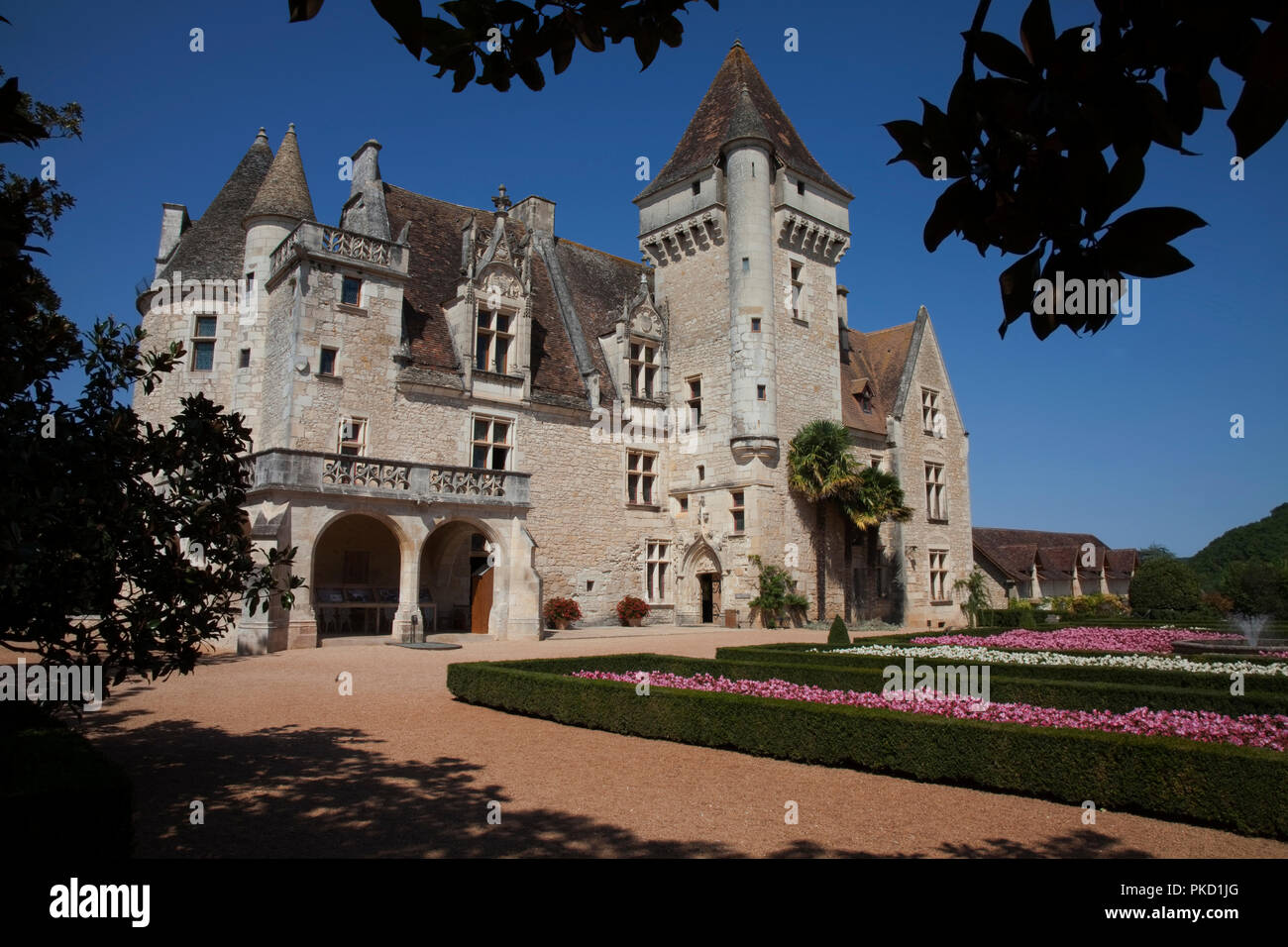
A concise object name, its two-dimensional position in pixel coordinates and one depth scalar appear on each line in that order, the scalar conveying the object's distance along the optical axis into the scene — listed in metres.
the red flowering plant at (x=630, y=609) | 24.88
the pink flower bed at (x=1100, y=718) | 6.93
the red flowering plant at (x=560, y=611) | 22.89
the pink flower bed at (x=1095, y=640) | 16.86
